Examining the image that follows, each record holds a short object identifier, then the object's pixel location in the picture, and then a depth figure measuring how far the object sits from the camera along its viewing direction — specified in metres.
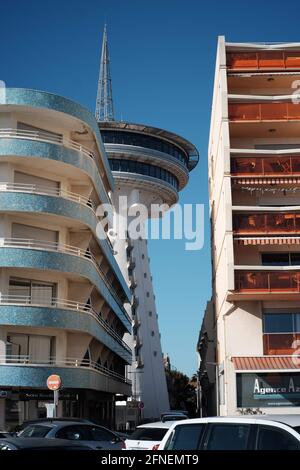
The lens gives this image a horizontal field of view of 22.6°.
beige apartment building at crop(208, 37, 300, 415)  41.88
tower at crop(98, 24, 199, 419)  81.50
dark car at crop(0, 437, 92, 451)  11.70
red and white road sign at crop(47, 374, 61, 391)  31.14
